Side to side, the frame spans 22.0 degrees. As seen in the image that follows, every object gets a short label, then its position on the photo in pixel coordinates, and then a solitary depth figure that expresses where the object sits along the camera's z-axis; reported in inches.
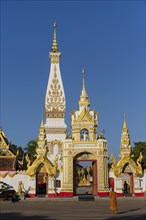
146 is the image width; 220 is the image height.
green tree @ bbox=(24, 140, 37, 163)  2396.8
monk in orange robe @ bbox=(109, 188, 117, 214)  765.3
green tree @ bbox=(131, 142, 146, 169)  2164.7
